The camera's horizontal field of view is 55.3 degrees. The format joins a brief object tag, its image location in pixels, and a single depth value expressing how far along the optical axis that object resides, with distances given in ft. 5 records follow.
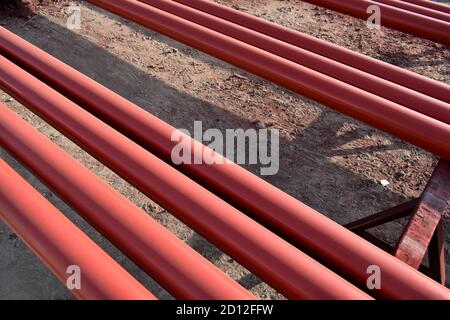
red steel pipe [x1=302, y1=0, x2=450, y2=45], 11.08
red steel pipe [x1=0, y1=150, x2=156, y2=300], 5.11
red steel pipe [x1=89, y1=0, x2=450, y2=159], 7.68
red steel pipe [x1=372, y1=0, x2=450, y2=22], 11.88
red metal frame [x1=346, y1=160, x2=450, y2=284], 6.59
